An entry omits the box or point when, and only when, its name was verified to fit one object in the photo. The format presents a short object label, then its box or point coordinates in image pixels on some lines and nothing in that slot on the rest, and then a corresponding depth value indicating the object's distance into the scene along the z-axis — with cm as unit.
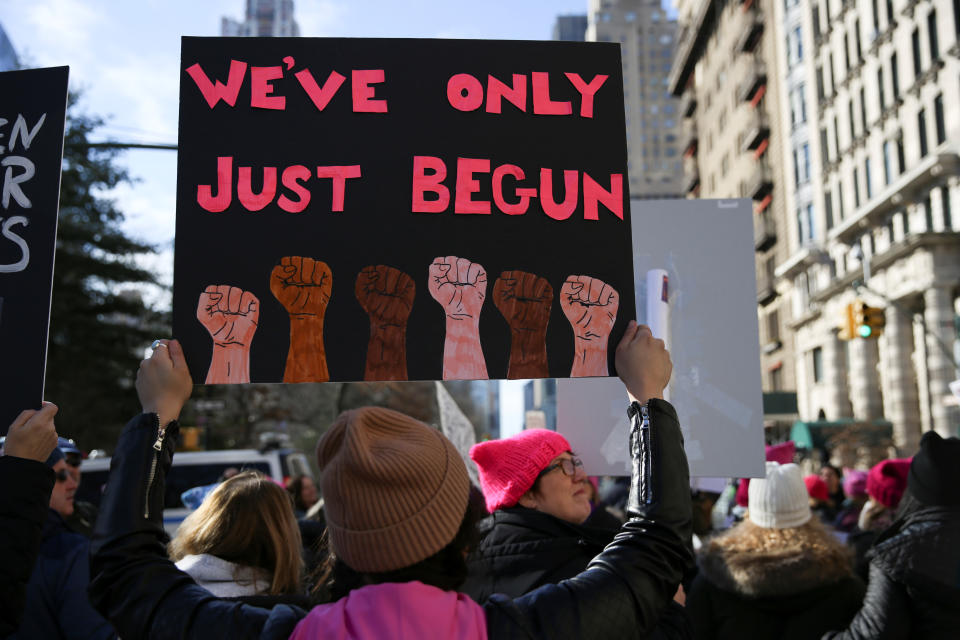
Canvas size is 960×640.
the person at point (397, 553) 161
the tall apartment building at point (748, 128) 4531
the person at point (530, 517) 282
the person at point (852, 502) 780
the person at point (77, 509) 515
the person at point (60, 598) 328
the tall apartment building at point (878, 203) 2848
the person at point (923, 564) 322
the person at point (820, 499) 834
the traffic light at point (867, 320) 1808
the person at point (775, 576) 357
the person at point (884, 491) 514
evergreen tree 1980
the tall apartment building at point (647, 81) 15312
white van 1043
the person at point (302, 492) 856
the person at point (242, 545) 280
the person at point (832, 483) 1075
